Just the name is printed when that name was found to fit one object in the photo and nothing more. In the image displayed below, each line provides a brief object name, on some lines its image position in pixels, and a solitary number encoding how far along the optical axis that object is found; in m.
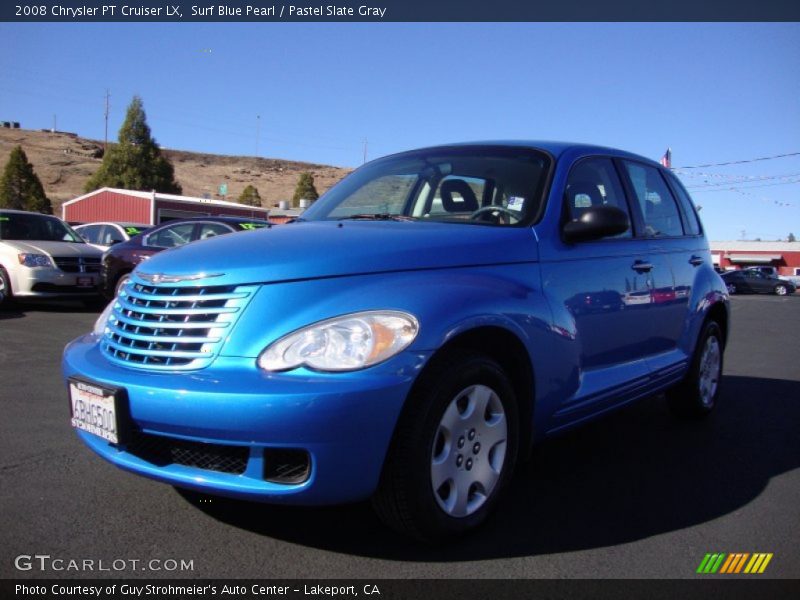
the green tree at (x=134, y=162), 54.53
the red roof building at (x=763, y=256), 64.62
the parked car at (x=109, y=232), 14.94
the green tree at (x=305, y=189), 64.62
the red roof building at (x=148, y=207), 36.89
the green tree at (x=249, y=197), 62.88
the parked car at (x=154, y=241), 10.62
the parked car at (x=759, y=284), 40.66
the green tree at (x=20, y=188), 48.97
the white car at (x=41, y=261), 10.18
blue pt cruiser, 2.36
